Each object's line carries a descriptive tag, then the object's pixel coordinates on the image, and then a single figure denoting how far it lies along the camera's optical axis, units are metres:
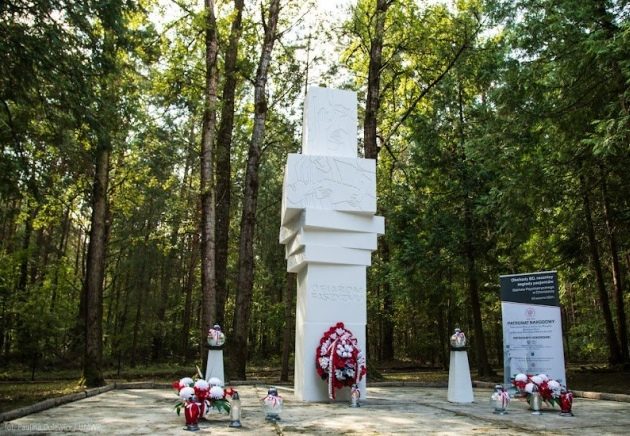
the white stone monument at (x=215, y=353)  8.14
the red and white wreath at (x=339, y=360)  7.59
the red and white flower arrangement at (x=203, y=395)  5.40
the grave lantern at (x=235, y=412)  5.36
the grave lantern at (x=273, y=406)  5.77
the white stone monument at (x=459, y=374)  8.06
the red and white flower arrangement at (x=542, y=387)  6.60
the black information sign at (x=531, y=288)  8.79
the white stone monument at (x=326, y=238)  8.06
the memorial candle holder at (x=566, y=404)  6.39
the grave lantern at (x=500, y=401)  6.48
